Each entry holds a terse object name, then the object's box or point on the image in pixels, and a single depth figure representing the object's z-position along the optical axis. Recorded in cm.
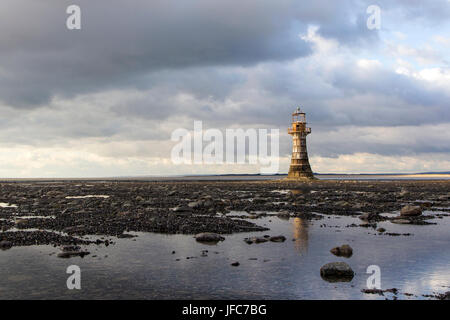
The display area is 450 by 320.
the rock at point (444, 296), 1003
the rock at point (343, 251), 1543
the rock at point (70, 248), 1586
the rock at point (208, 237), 1850
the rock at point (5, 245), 1683
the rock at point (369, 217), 2653
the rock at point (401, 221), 2490
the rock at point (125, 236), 1928
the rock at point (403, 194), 4760
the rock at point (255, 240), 1791
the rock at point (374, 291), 1051
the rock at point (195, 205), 3131
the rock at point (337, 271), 1215
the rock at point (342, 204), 3455
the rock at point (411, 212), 2769
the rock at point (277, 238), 1825
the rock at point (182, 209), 2956
